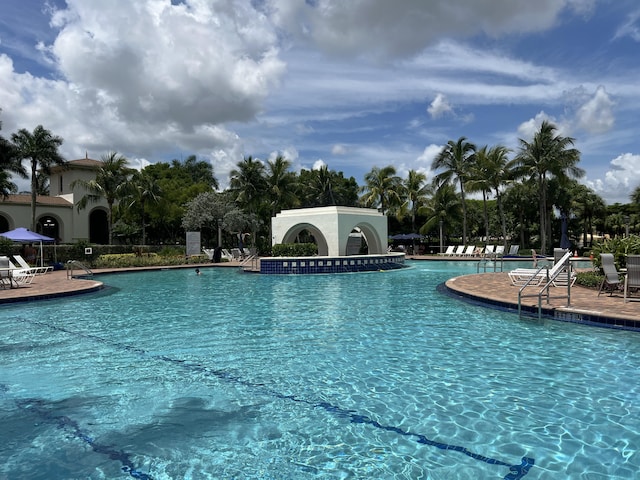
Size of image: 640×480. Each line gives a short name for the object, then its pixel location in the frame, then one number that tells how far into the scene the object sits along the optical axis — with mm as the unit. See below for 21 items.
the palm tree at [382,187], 41250
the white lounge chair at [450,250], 34562
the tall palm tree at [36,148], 32281
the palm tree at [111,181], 35344
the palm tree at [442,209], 41219
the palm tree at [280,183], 38625
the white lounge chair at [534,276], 11703
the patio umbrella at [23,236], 22491
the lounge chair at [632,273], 9195
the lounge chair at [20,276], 16183
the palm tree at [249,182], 37750
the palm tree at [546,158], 33438
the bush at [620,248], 11734
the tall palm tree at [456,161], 37281
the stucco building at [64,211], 36375
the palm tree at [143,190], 37644
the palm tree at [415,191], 42781
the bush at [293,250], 22812
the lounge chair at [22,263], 17833
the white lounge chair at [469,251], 33750
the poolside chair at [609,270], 10070
